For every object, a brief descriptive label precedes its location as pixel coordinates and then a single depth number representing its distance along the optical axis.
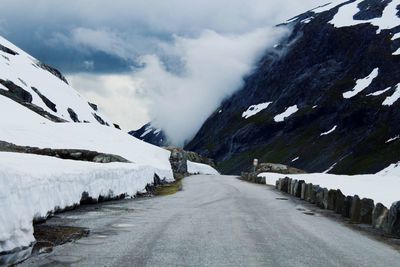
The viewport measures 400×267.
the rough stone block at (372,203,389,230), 17.52
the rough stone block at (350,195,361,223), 20.08
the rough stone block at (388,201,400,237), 16.58
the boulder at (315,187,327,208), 26.19
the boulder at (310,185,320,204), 27.96
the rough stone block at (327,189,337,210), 24.33
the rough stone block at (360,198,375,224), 19.62
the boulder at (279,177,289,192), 38.63
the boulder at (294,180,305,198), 33.34
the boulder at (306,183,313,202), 29.44
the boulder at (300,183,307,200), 31.25
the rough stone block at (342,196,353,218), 21.52
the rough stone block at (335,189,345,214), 22.86
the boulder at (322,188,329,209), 25.25
